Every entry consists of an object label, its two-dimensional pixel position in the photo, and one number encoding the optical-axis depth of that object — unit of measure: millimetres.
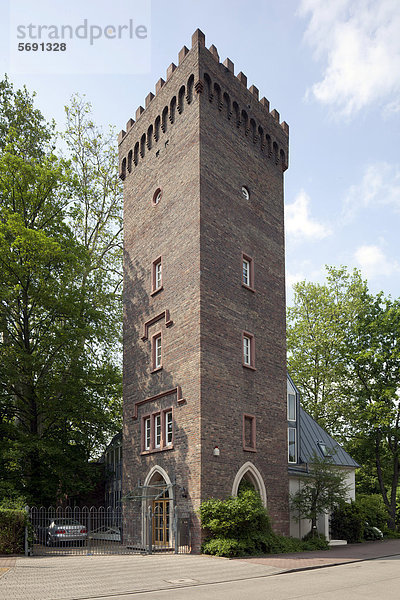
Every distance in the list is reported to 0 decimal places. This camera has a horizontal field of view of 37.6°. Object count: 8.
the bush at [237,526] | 19922
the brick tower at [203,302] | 22391
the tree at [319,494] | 25547
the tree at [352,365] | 39969
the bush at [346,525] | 29656
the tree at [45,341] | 27128
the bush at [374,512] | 33150
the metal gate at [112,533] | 21031
